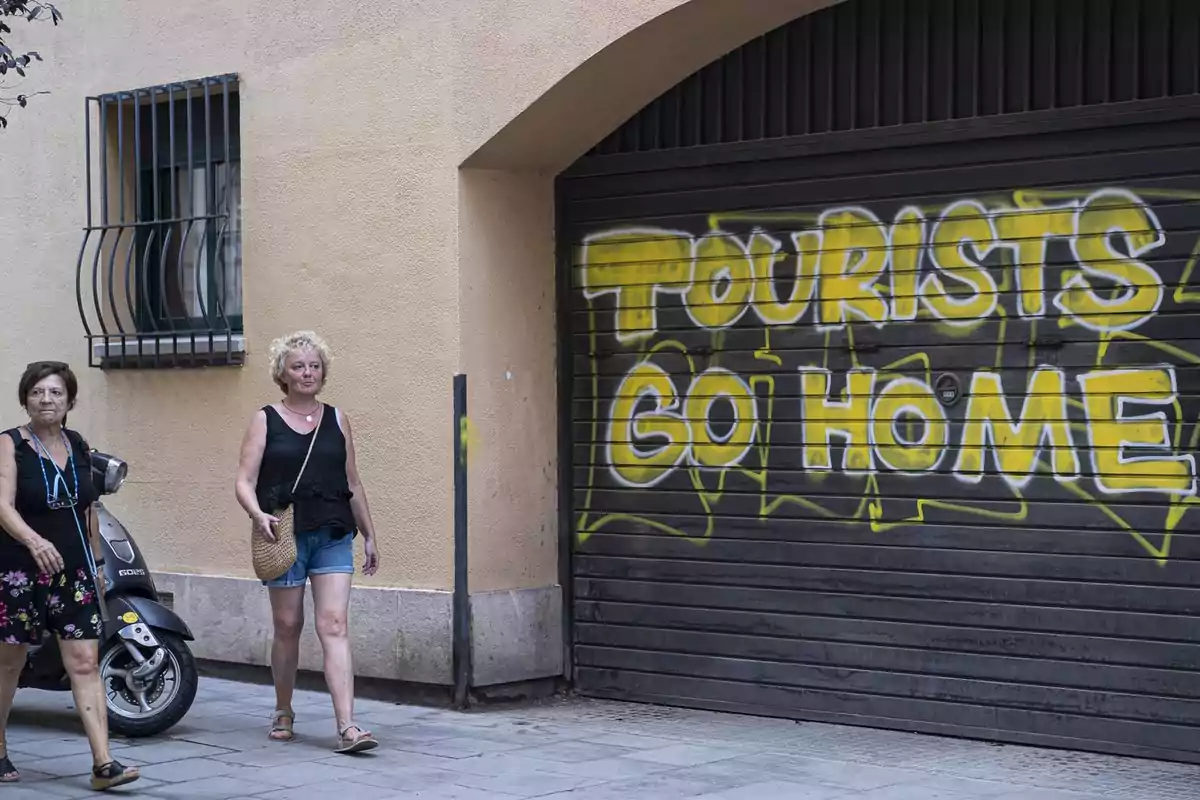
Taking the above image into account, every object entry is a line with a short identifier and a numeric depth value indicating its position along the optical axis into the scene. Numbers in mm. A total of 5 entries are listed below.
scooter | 8086
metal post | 8875
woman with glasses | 6977
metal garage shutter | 7363
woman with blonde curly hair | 7730
